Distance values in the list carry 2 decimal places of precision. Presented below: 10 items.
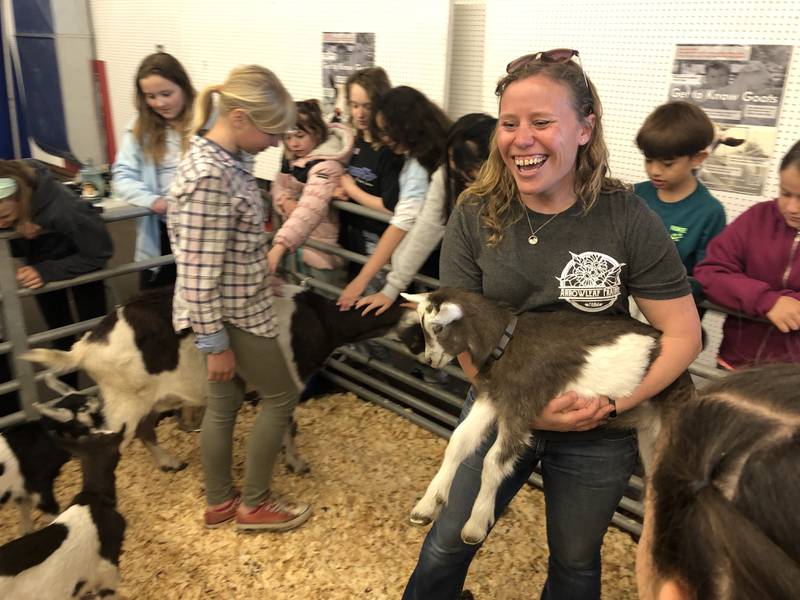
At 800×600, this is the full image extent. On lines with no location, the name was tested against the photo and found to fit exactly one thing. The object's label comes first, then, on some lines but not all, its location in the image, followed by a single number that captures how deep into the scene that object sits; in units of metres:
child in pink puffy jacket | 3.04
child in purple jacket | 1.86
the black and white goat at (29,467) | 2.37
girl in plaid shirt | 1.91
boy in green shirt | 2.31
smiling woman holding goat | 1.41
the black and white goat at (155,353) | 2.54
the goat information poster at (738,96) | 2.69
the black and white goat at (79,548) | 1.87
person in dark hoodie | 2.59
